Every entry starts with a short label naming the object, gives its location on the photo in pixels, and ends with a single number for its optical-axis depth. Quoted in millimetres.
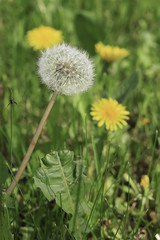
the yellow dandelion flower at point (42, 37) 719
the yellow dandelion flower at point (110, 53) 697
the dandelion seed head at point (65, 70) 510
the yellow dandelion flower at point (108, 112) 582
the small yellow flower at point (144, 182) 560
